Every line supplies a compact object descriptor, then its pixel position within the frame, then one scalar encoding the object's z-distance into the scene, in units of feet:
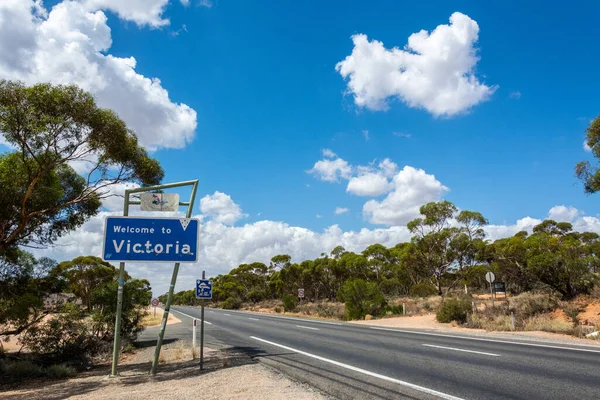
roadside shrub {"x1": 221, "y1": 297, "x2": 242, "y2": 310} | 257.34
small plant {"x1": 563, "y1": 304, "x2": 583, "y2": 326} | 54.19
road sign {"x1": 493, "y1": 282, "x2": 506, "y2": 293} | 78.02
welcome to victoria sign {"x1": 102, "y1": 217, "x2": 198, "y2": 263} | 28.55
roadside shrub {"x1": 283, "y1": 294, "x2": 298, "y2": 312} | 160.86
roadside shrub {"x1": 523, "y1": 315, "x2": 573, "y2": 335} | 52.70
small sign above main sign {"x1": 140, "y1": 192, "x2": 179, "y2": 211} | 30.01
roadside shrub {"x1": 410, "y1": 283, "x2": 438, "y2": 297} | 144.36
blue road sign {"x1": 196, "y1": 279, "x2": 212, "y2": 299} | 32.01
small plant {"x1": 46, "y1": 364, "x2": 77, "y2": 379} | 33.91
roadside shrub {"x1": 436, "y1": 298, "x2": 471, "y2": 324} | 74.74
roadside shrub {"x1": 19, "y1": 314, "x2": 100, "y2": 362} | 40.57
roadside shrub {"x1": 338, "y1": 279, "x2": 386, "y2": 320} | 103.71
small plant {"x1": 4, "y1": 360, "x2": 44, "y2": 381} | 34.58
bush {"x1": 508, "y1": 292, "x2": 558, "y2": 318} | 70.69
